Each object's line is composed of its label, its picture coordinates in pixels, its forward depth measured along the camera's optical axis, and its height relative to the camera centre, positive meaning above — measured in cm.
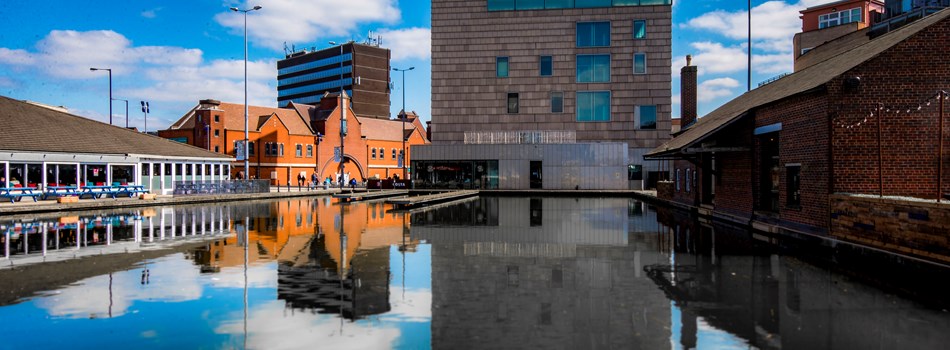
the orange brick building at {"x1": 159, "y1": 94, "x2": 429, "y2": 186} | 6531 +448
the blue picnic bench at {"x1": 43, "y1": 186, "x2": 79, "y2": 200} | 3042 -78
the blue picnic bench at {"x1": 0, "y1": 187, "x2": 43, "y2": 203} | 2883 -84
